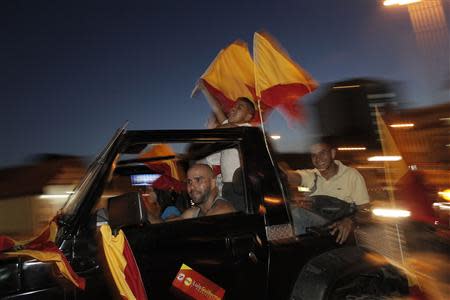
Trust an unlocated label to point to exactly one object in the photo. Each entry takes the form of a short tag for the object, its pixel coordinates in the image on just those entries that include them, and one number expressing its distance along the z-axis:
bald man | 2.97
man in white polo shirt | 4.03
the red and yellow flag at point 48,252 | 2.10
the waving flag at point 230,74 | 4.64
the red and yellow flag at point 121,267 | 2.23
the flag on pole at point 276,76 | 3.54
